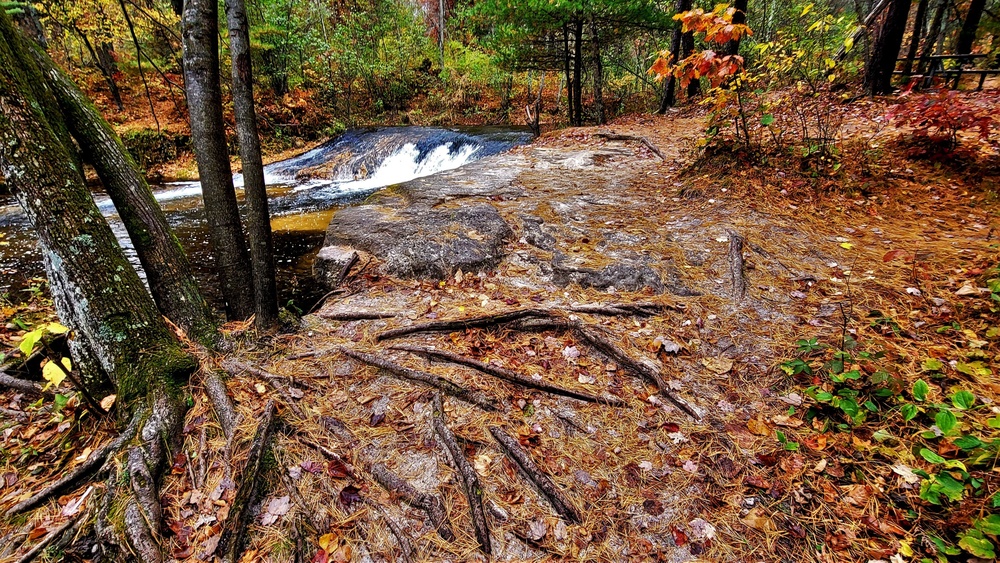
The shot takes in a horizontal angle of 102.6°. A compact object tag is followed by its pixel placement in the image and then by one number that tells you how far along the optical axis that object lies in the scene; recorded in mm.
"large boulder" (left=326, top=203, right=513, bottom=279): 4008
